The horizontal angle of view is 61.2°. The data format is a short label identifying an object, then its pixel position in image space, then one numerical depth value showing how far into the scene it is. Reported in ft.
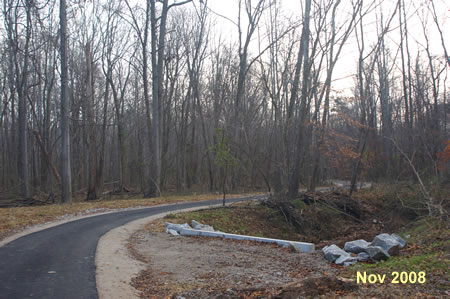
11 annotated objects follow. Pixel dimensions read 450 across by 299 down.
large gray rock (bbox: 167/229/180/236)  41.01
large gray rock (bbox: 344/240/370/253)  30.10
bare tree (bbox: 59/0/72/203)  65.21
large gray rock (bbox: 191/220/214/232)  43.04
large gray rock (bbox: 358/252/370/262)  27.34
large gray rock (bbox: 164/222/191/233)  42.31
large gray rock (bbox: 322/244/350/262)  29.07
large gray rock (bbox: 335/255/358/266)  27.68
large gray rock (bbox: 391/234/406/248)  30.74
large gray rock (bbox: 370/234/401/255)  27.48
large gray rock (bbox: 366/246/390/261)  26.50
